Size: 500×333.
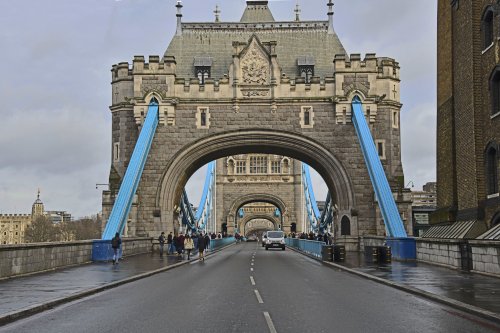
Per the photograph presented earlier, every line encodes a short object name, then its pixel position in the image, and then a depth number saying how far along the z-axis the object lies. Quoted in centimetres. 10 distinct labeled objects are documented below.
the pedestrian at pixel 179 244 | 3497
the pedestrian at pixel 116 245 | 2623
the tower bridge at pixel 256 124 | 3825
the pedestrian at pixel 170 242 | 3712
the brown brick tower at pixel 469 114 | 2416
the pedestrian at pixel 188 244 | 3291
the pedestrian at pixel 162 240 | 3583
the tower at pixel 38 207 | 16790
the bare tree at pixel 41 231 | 10250
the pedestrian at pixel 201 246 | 3181
